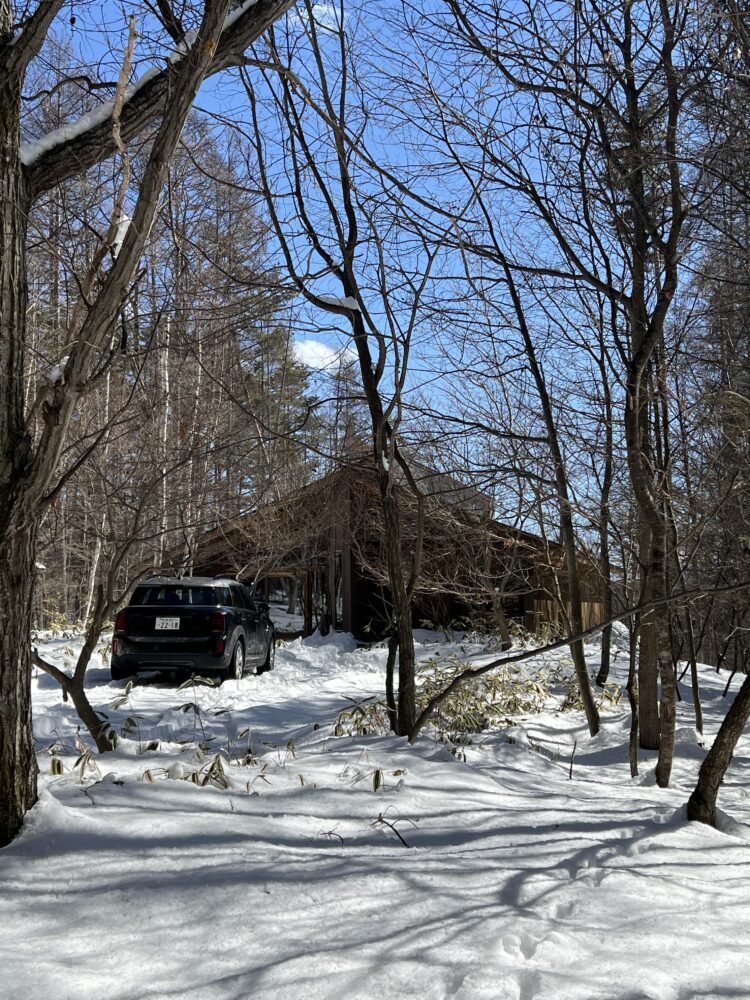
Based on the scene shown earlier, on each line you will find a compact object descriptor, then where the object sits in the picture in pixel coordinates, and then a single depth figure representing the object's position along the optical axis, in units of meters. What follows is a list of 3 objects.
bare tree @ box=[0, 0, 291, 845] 3.22
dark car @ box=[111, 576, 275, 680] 11.54
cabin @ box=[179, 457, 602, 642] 10.70
